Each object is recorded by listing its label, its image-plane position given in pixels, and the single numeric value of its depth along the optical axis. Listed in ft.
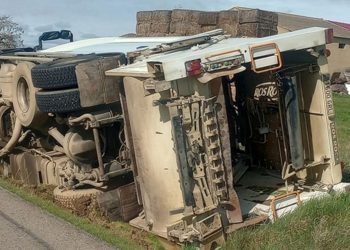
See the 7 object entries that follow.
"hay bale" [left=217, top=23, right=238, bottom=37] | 36.19
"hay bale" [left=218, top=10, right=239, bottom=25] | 37.29
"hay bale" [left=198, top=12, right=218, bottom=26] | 39.53
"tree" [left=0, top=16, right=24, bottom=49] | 83.06
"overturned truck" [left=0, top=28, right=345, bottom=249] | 16.70
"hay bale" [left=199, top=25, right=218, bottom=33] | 38.82
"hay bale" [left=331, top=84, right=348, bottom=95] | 87.92
